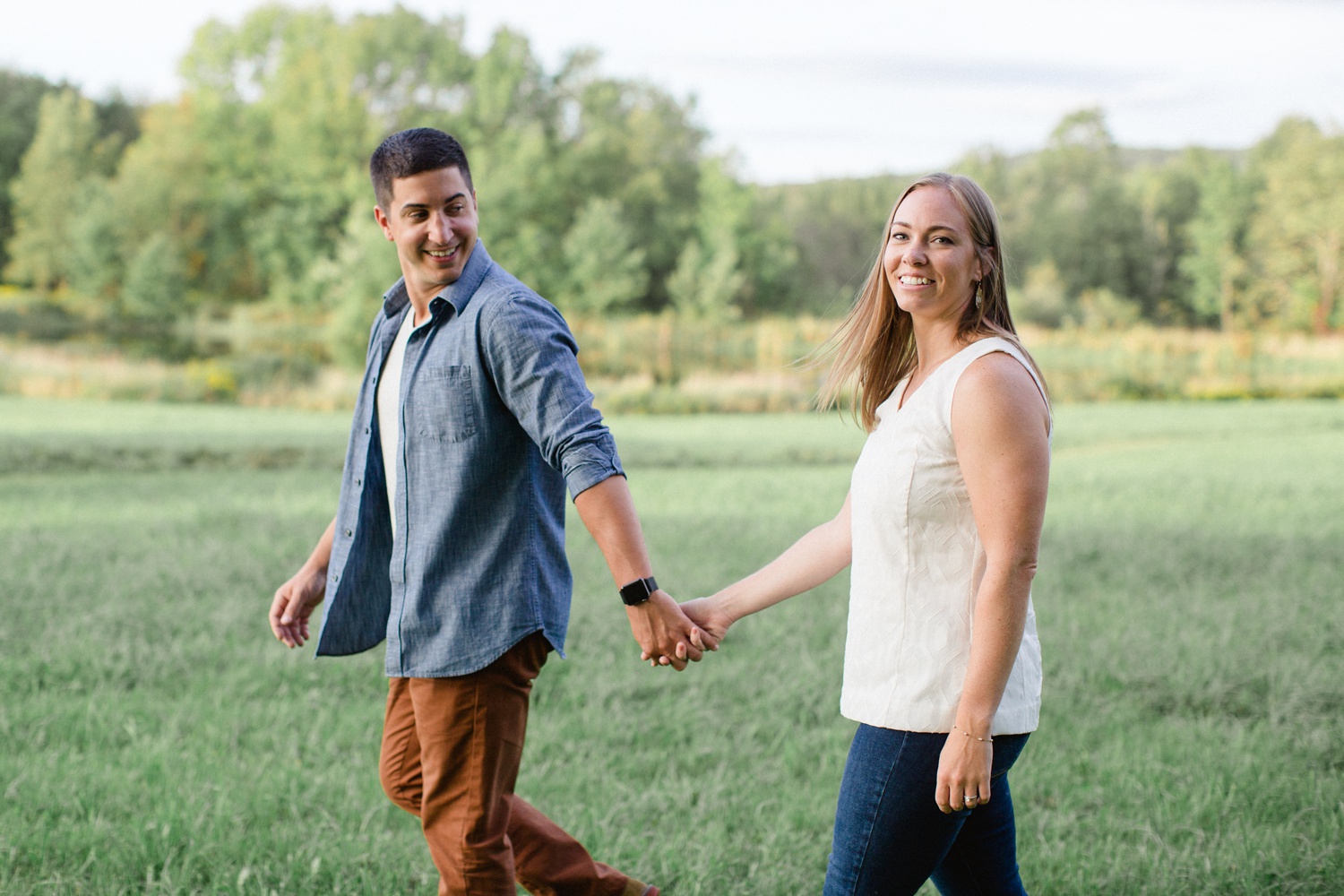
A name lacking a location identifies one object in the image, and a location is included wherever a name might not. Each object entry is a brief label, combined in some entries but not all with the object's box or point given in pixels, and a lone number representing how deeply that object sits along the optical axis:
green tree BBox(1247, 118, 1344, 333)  48.56
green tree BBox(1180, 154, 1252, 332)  56.91
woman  1.90
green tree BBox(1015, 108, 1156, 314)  64.00
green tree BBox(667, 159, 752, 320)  59.88
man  2.33
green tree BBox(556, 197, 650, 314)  56.25
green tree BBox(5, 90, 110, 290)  58.25
